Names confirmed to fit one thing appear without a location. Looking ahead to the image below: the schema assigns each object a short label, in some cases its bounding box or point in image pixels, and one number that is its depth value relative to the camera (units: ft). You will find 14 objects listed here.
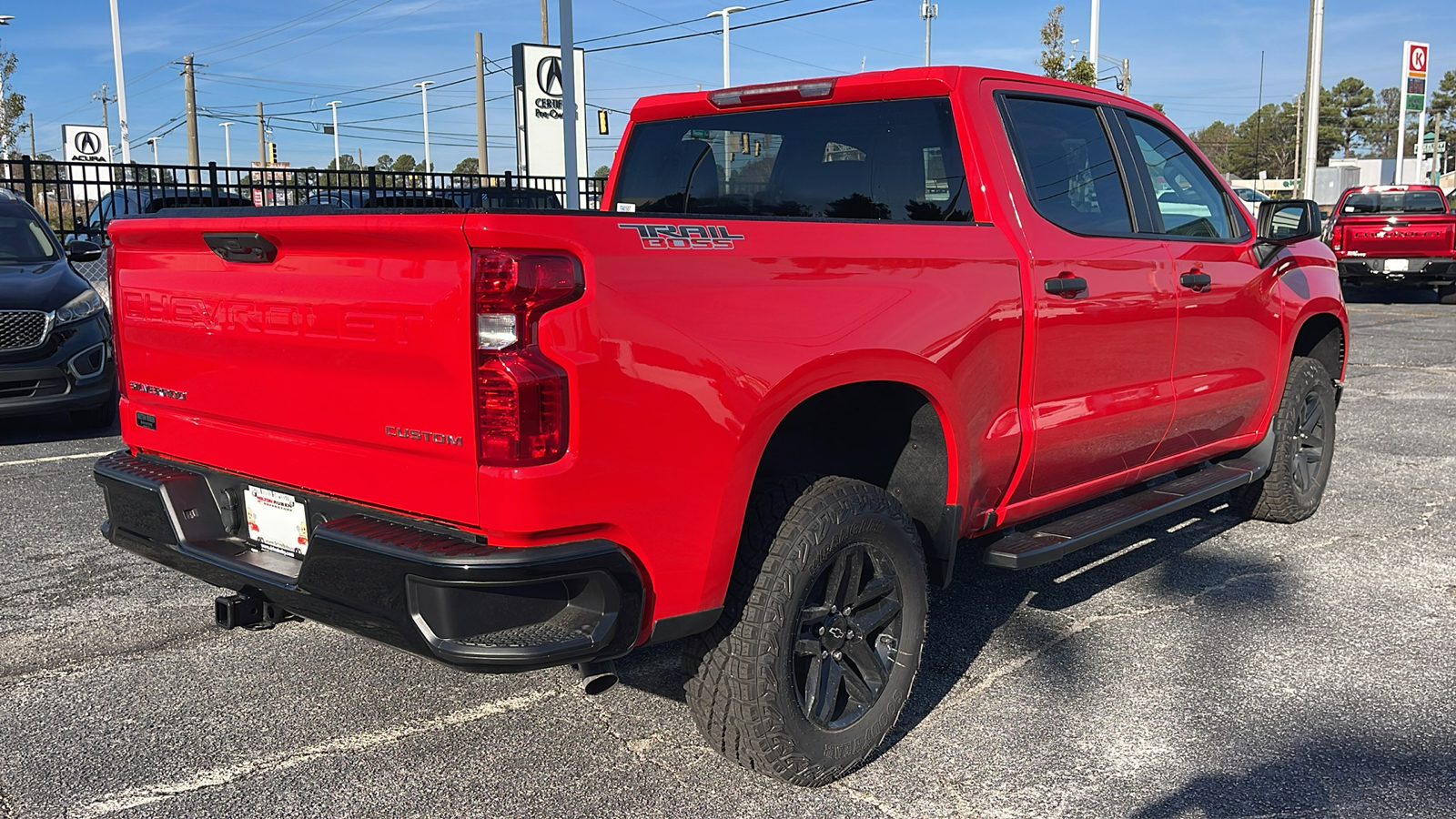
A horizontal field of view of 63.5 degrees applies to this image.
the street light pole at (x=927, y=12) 166.81
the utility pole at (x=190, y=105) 146.20
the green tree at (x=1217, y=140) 422.41
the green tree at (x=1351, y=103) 369.91
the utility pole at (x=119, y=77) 96.89
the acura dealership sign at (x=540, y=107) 58.65
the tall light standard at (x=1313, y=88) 70.38
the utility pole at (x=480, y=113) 151.88
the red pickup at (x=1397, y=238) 56.49
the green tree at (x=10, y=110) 131.63
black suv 25.30
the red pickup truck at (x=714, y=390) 8.11
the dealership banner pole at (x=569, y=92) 50.26
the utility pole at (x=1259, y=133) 343.28
